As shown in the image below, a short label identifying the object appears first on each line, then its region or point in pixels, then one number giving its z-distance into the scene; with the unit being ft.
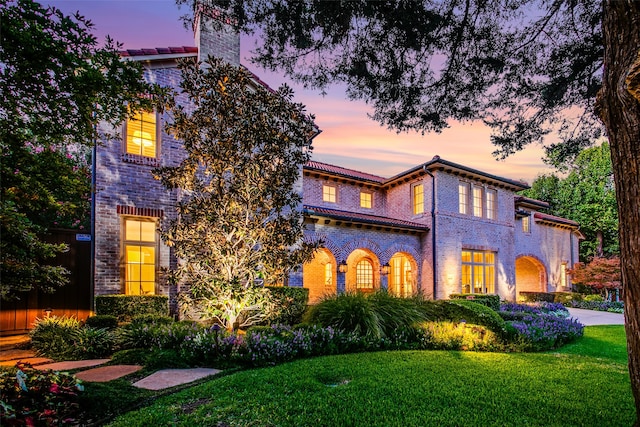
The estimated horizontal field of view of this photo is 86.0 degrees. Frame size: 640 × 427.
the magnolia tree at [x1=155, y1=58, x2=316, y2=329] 20.98
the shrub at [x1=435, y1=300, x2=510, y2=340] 24.00
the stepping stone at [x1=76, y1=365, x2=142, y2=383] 15.00
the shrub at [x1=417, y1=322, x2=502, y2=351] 22.44
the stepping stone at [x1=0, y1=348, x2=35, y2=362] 20.04
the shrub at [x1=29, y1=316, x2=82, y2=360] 20.44
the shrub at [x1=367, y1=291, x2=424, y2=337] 23.74
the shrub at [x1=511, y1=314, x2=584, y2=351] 23.82
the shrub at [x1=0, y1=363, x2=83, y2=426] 9.10
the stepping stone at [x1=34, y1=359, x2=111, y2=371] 17.42
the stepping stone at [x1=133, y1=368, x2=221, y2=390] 14.21
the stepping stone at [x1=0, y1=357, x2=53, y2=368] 18.57
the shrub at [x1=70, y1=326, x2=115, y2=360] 20.17
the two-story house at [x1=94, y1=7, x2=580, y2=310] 29.07
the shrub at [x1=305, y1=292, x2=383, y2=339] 22.56
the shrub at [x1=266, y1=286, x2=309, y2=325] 27.04
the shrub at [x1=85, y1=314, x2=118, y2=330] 23.36
